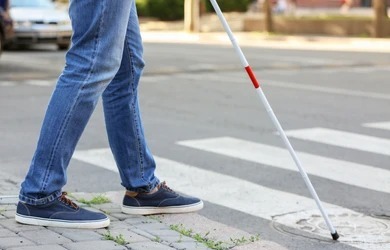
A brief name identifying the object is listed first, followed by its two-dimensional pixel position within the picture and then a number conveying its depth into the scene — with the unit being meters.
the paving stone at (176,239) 4.43
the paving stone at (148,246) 4.27
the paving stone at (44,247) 4.11
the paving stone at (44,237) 4.28
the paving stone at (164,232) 4.56
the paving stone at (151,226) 4.67
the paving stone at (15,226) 4.48
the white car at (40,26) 21.25
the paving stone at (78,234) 4.39
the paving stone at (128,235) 4.40
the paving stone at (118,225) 4.65
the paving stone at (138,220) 4.81
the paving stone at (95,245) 4.21
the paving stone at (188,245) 4.33
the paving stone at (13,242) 4.15
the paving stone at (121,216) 4.88
